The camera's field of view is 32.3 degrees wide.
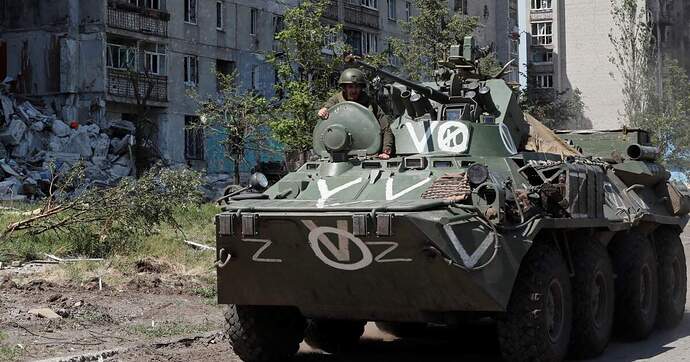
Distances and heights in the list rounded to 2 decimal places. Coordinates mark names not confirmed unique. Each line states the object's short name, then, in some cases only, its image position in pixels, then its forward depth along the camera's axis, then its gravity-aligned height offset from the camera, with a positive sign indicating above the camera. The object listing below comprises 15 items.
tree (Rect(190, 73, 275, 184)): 23.69 +1.44
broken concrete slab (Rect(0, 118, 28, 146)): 28.31 +1.41
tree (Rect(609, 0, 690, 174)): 37.94 +3.17
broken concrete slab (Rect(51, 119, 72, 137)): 29.66 +1.54
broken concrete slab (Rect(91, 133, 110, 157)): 30.12 +1.13
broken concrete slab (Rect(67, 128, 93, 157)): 29.50 +1.15
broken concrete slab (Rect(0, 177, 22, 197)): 24.84 +0.11
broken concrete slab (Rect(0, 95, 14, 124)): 28.86 +2.05
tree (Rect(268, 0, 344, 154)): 19.56 +1.98
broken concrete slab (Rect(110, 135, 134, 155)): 31.16 +1.19
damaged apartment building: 31.52 +3.59
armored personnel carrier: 8.39 -0.39
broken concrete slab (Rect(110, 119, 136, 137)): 31.84 +1.64
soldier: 10.08 +0.75
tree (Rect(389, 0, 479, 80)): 26.73 +3.46
